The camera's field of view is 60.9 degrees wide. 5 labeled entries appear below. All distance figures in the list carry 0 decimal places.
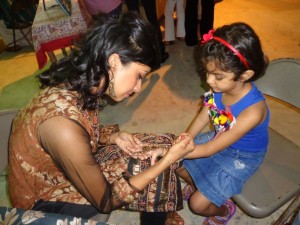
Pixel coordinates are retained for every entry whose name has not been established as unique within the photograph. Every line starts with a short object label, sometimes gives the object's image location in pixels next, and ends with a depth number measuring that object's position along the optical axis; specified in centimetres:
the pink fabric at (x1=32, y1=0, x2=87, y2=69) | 261
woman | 95
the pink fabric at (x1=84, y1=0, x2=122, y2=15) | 265
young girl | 113
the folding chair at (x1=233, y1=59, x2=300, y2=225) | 115
